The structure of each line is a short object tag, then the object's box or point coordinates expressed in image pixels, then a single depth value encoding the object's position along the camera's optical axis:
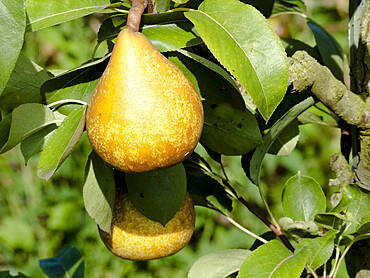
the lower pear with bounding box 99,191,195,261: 0.70
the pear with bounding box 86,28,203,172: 0.57
